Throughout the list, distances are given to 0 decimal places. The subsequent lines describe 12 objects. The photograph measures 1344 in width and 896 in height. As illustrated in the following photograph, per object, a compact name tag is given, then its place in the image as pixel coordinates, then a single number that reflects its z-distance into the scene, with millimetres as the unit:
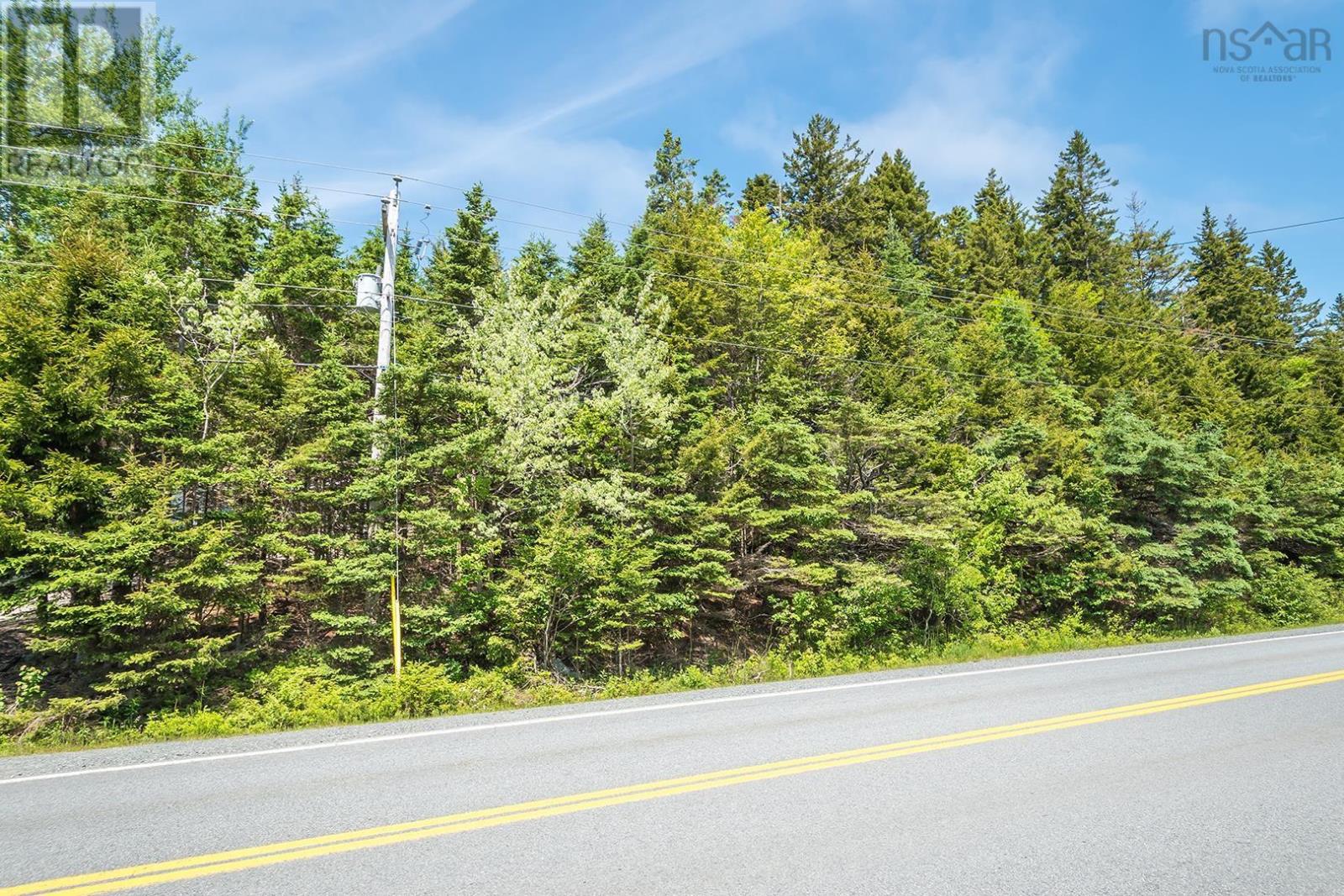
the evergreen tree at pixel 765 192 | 35156
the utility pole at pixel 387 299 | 12469
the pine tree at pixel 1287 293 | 40938
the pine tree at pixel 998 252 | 32406
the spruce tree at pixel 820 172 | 35844
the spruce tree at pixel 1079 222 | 37938
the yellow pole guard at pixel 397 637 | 11008
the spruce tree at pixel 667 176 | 31547
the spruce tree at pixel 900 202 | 34469
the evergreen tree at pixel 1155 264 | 40094
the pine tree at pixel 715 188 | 33469
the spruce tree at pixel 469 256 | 19703
